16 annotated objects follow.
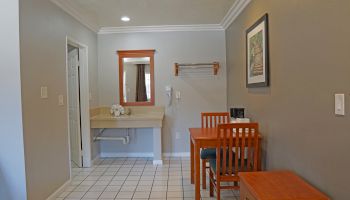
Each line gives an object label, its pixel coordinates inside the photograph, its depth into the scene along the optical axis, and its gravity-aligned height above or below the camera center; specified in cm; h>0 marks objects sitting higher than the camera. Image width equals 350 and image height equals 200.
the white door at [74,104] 408 -12
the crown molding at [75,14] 317 +115
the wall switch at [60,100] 311 -4
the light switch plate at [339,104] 139 -6
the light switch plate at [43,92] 269 +5
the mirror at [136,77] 467 +33
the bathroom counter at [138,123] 424 -45
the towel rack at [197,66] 459 +52
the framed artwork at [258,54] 253 +43
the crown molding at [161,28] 457 +119
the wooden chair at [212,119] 359 -36
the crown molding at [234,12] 328 +117
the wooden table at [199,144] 254 -49
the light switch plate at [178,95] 468 +0
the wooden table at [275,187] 147 -59
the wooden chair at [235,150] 240 -54
